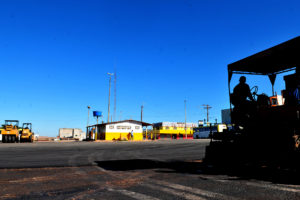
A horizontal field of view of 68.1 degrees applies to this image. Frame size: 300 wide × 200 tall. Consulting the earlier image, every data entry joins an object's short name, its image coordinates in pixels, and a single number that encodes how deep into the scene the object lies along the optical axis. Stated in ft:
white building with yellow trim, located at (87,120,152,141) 129.49
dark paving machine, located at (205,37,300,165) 16.88
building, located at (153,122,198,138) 212.66
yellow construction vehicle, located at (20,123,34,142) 102.47
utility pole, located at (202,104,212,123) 230.62
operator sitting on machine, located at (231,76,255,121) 21.33
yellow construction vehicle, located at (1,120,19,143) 100.07
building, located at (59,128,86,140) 210.34
